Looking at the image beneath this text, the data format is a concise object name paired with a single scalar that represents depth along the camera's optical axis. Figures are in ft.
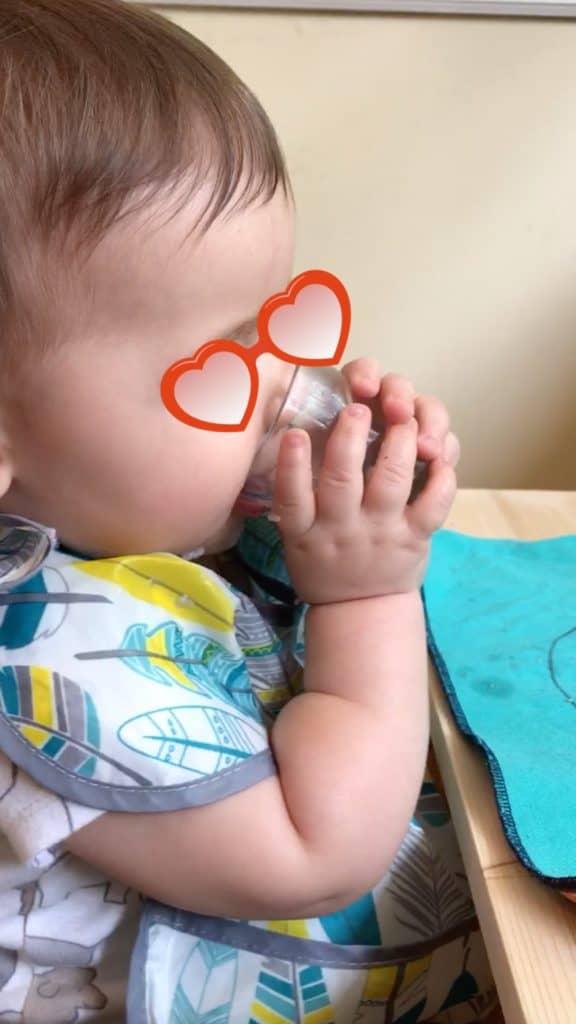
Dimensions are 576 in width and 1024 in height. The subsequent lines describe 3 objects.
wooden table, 1.28
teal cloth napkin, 1.53
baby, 1.40
